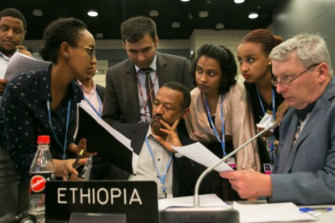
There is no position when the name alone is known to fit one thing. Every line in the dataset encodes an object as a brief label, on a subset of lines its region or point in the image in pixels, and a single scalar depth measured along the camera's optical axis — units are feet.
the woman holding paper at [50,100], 5.00
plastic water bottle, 3.53
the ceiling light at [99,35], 27.16
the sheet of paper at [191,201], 3.38
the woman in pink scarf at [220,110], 6.82
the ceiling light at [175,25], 25.07
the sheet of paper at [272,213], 3.12
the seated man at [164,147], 6.10
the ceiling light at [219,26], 25.75
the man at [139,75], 7.65
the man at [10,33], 8.30
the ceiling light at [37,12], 21.87
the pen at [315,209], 3.57
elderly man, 3.88
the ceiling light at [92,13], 22.47
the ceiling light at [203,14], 23.06
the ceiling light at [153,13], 22.84
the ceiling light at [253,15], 23.60
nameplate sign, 2.57
